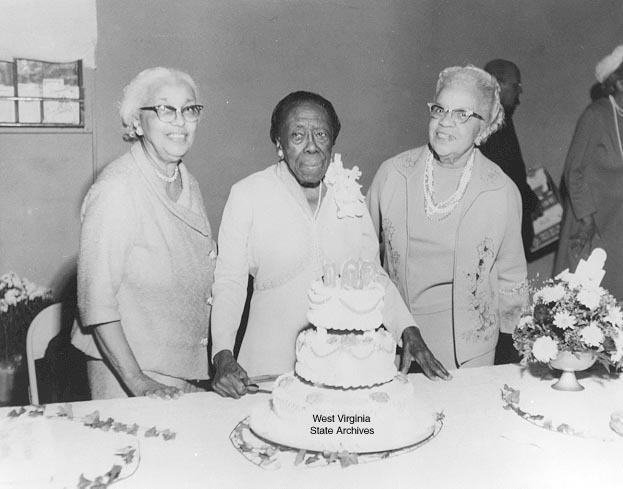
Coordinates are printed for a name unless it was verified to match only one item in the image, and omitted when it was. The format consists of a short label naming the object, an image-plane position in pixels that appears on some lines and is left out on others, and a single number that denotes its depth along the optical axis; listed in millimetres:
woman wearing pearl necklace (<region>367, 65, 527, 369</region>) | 3172
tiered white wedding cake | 1919
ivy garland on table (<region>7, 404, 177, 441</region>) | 2021
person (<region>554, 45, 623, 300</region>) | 4609
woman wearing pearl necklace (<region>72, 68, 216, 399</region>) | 2523
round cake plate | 1857
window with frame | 3525
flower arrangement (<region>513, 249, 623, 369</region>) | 2455
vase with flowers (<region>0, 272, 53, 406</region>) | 3715
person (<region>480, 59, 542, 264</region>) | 4867
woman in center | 2709
